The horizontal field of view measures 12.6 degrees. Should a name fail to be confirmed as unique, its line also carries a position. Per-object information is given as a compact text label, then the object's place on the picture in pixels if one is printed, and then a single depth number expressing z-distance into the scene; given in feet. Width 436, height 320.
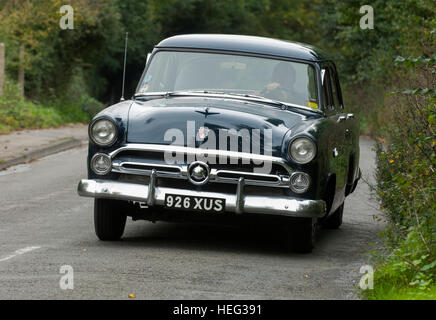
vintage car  53.03
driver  60.70
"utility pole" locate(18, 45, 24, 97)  186.16
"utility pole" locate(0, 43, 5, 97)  166.84
